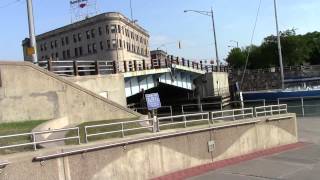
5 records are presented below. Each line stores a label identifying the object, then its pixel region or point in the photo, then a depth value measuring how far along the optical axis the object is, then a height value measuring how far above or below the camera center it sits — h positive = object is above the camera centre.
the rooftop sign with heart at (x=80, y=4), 61.53 +18.22
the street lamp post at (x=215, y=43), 40.84 +5.72
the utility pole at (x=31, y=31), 15.31 +3.32
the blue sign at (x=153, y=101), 11.45 -0.32
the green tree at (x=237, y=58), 79.73 +7.15
